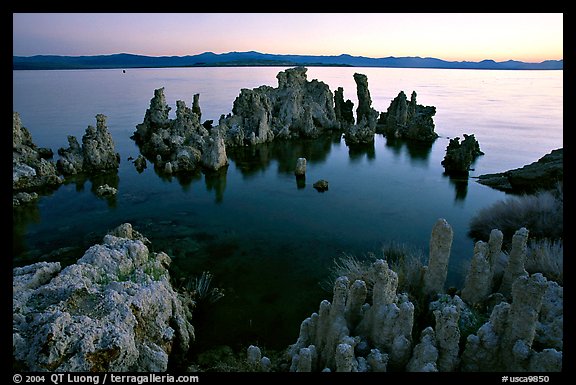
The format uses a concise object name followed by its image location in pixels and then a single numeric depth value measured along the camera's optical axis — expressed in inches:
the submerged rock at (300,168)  1325.0
